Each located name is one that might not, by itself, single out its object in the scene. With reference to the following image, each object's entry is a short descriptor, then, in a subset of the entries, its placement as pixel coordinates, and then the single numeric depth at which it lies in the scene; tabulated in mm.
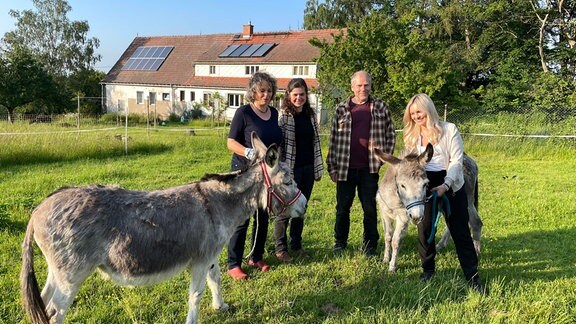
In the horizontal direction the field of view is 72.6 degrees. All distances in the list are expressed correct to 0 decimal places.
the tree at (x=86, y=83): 38875
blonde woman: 3982
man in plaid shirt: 4965
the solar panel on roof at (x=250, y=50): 31094
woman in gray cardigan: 4648
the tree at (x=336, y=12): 39000
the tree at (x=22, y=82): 28750
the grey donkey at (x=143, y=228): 2855
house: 29297
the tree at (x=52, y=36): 39156
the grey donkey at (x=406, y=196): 3840
